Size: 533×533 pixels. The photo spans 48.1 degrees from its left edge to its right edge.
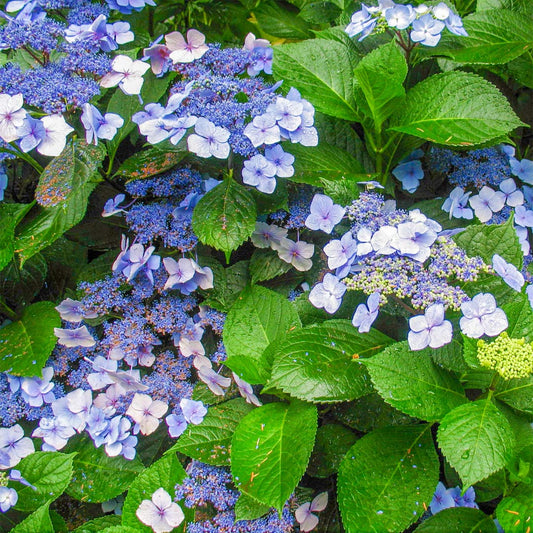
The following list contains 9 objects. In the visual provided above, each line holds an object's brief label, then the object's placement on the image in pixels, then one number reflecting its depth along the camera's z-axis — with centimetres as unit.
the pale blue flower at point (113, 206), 134
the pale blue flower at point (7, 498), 117
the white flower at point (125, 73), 125
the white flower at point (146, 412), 128
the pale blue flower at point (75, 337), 131
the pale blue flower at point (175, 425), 125
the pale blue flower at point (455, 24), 131
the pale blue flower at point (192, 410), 123
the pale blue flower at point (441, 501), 119
